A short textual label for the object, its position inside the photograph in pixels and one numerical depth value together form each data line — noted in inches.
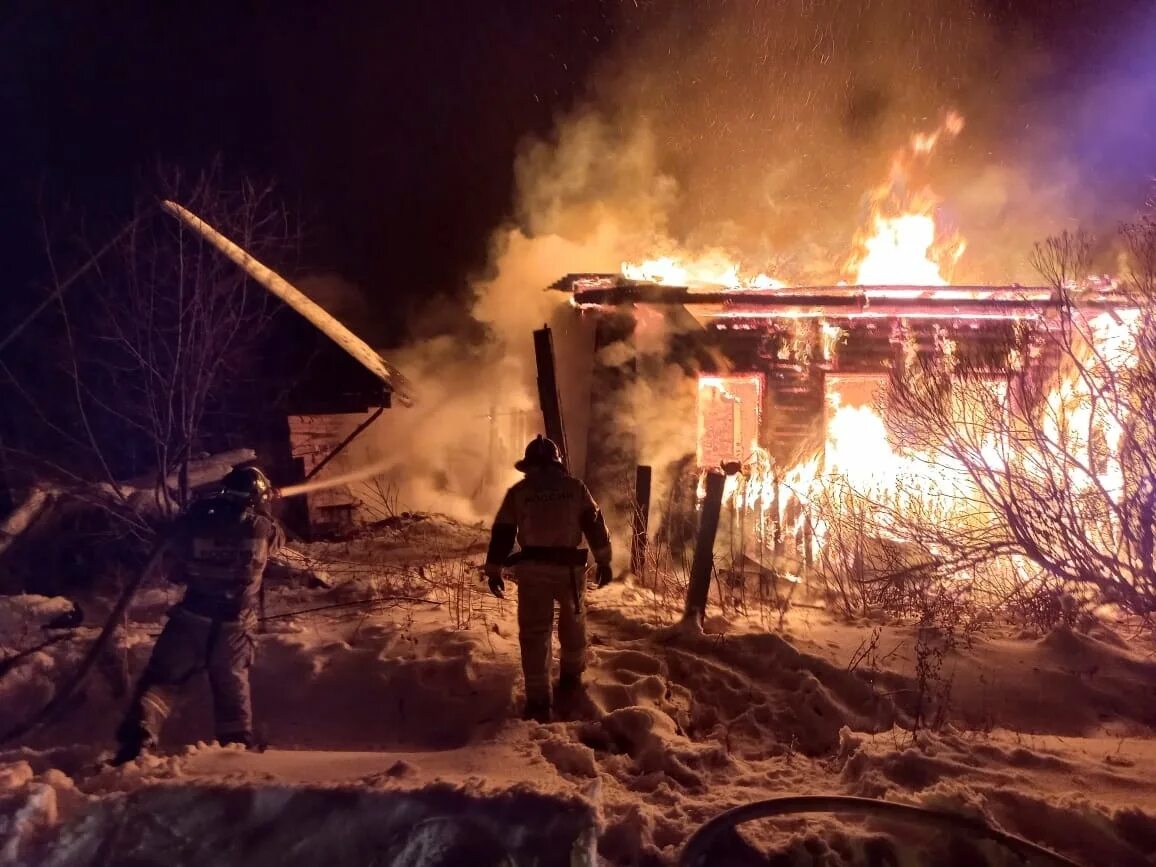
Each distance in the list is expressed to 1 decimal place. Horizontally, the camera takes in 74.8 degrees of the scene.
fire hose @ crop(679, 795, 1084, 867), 124.0
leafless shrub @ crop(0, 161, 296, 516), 251.9
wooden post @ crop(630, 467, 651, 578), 313.1
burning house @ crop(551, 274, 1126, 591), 421.4
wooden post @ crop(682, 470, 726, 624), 254.5
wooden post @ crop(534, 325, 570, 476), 306.2
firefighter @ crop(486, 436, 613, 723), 200.5
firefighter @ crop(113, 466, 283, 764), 192.7
